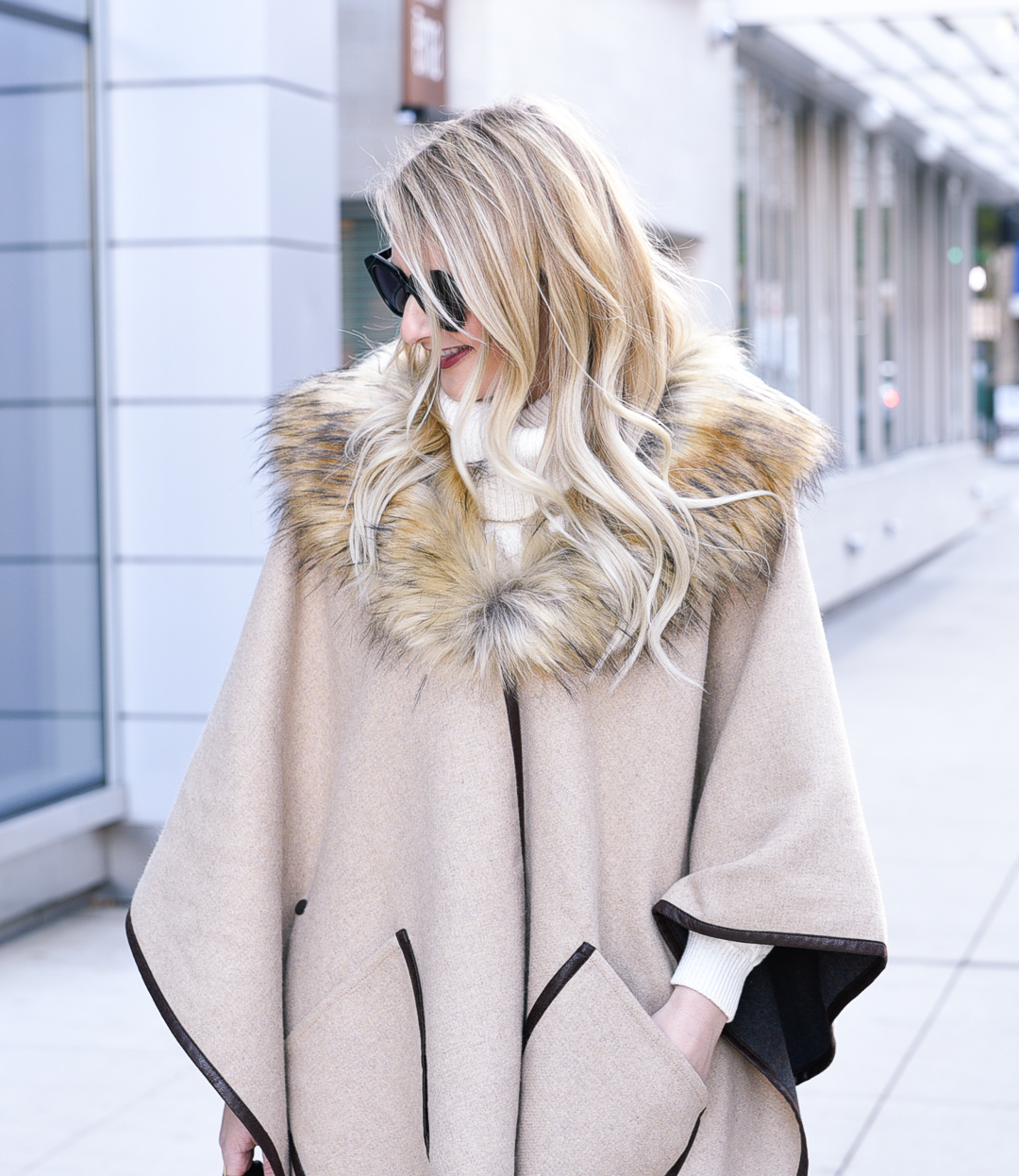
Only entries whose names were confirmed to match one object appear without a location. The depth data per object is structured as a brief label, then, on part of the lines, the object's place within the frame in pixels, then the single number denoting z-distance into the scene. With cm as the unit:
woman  199
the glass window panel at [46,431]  577
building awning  1152
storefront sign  752
